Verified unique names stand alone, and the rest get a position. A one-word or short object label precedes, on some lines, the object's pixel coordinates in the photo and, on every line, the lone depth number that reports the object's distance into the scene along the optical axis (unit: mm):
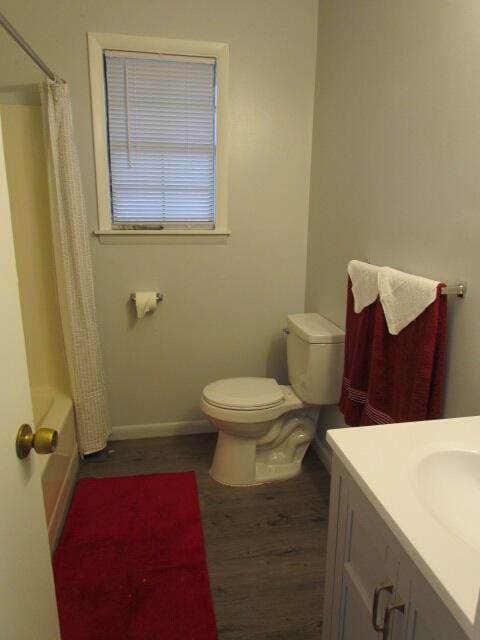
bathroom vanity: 686
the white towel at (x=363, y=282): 1650
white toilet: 2146
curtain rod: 1563
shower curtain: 2082
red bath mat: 1514
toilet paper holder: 2501
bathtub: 1822
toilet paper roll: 2459
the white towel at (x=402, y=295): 1364
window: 2291
